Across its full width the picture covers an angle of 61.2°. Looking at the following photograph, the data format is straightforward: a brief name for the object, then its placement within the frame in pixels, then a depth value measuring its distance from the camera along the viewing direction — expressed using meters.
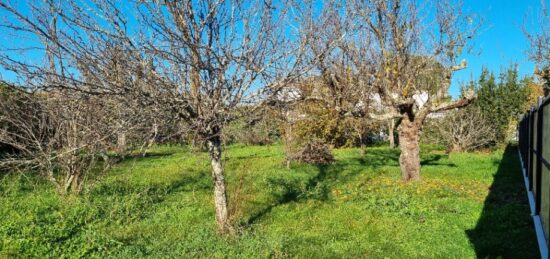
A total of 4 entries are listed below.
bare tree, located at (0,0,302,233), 4.96
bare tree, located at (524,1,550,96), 17.78
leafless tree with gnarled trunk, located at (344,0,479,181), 11.51
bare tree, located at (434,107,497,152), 21.59
